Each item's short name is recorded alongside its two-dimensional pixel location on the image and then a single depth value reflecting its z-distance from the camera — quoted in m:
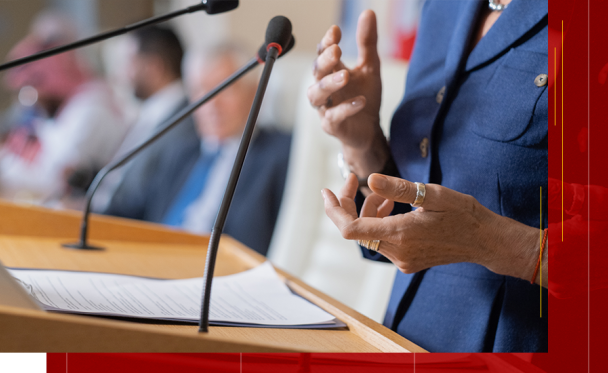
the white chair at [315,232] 2.72
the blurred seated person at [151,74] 4.77
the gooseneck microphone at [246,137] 1.37
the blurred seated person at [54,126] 4.56
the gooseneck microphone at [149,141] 1.58
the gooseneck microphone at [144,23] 1.53
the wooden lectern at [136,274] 1.27
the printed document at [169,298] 1.42
